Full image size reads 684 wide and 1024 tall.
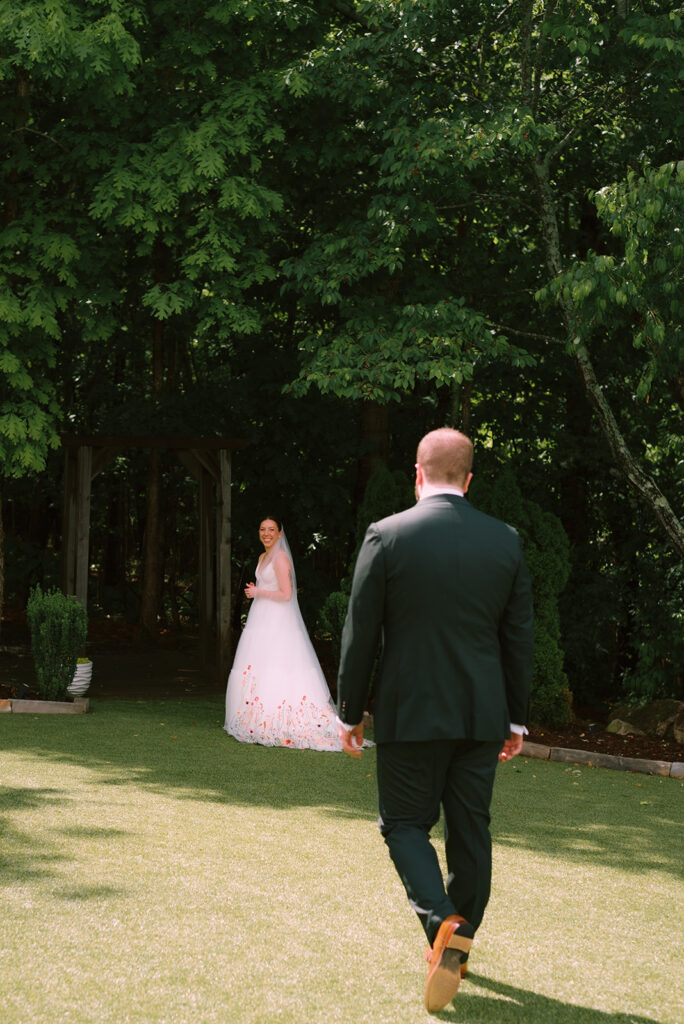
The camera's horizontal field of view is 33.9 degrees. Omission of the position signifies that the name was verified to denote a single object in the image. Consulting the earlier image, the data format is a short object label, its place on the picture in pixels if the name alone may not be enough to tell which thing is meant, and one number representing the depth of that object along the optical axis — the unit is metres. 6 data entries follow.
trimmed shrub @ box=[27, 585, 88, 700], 11.33
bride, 9.97
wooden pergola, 13.85
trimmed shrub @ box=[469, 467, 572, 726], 11.85
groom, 3.87
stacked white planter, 11.78
